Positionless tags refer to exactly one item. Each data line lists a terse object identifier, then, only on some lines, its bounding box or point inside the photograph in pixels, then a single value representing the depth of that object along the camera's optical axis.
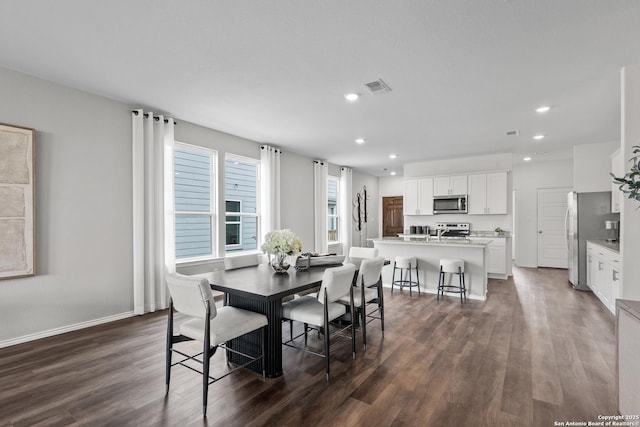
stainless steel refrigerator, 5.37
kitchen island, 4.87
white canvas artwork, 2.99
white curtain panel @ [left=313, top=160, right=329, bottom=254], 7.25
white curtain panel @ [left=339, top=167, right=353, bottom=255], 8.36
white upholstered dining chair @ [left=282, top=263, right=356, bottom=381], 2.47
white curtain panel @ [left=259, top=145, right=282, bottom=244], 5.90
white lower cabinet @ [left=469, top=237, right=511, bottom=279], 6.35
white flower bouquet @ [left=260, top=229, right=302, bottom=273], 2.96
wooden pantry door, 10.05
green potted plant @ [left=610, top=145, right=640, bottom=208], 1.88
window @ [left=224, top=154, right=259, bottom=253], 5.44
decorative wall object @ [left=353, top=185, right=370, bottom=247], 9.10
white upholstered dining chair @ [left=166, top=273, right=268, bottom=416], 2.04
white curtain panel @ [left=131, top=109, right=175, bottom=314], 3.98
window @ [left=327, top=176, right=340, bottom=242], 8.20
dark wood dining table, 2.30
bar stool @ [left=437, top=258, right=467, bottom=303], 4.74
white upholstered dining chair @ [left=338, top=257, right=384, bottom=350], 3.02
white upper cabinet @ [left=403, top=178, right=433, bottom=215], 7.44
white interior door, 7.52
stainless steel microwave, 6.95
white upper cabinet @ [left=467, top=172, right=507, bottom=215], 6.59
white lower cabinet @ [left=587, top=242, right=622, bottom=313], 3.91
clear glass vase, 3.00
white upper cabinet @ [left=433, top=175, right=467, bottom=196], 7.00
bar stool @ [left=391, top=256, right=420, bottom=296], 5.12
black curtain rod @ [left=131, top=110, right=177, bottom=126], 4.00
